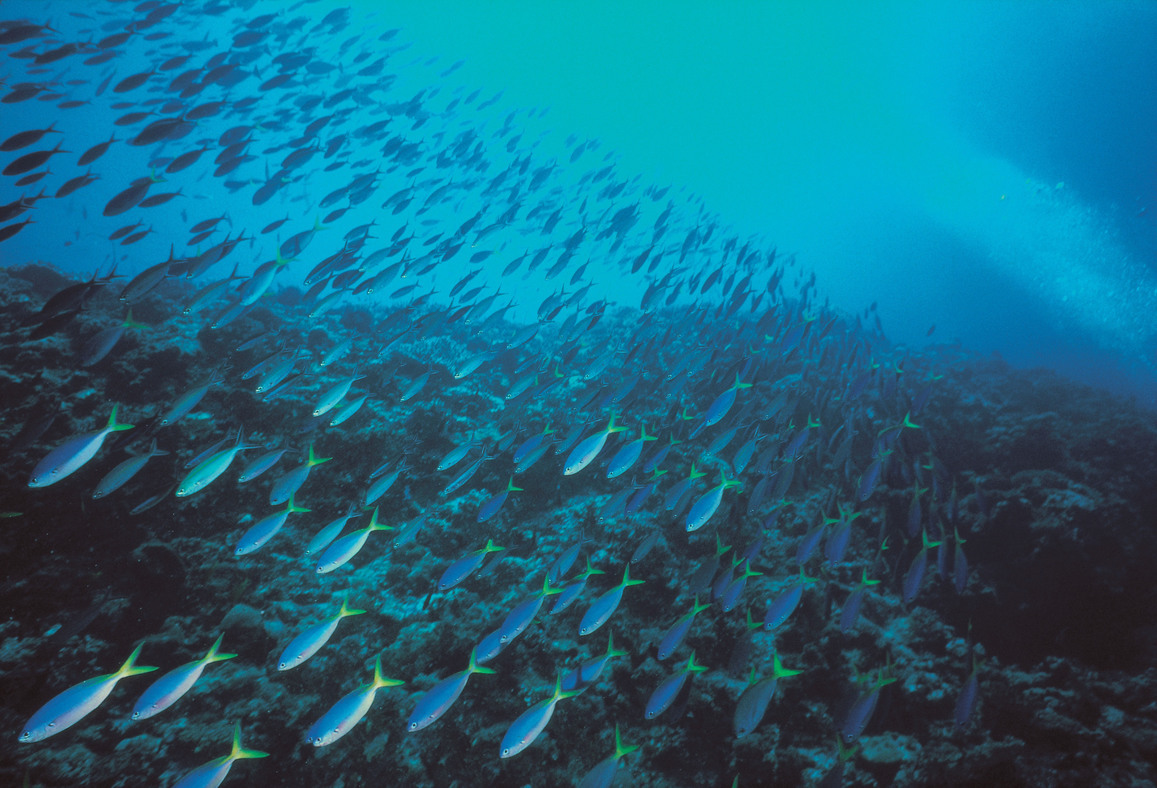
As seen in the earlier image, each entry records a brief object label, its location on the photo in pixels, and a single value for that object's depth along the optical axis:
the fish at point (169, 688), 2.88
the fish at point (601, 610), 3.82
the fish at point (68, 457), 3.38
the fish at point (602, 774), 2.98
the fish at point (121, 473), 3.75
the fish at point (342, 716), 2.91
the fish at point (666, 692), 3.39
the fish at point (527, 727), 3.02
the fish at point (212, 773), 2.67
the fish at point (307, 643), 3.21
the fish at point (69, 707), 2.69
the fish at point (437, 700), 3.10
